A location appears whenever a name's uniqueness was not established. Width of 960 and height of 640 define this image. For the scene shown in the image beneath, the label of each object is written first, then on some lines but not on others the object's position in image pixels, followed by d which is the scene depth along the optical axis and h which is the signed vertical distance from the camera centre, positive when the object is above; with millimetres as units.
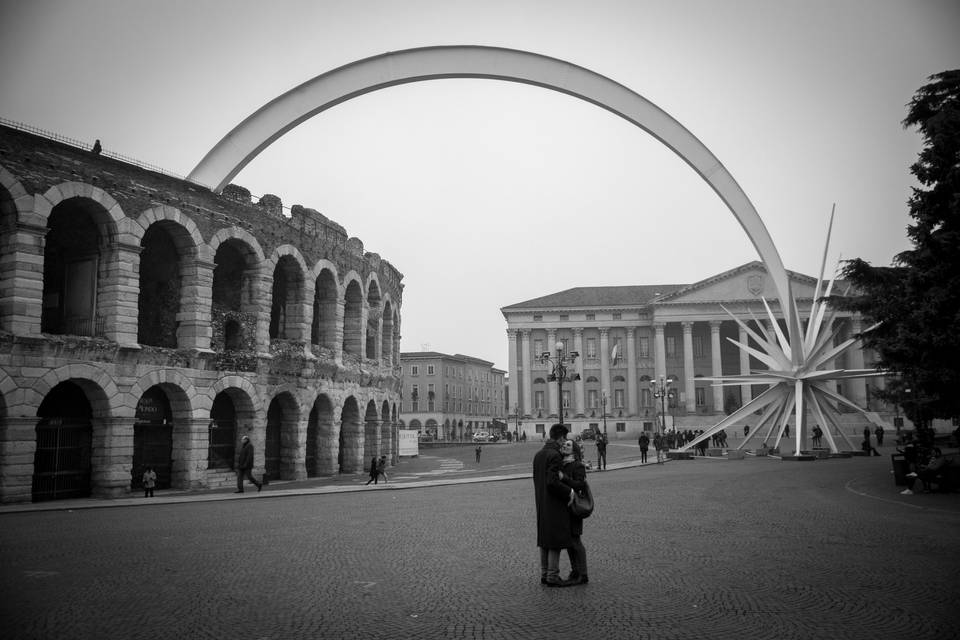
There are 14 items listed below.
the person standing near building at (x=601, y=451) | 35594 -2138
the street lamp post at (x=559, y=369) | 34375 +1732
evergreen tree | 19203 +3307
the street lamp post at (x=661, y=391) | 62906 +1246
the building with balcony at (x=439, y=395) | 116125 +1915
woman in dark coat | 8938 -1414
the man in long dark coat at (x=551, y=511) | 8820 -1229
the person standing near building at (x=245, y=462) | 24148 -1719
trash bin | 22272 -2026
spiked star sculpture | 40312 +1517
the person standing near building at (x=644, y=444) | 41169 -2142
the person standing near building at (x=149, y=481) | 22906 -2149
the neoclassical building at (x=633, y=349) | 98938 +7946
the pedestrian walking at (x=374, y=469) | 27894 -2263
